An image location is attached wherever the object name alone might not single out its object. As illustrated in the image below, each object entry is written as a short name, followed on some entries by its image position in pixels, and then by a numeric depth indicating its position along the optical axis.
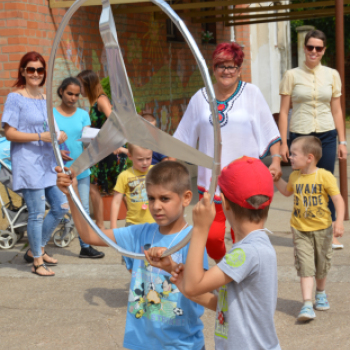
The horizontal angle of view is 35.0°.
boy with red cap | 1.92
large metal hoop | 1.78
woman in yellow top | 5.30
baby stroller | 5.82
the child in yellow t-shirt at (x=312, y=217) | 3.95
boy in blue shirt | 2.28
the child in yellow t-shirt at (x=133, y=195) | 4.07
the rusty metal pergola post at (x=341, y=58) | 6.50
